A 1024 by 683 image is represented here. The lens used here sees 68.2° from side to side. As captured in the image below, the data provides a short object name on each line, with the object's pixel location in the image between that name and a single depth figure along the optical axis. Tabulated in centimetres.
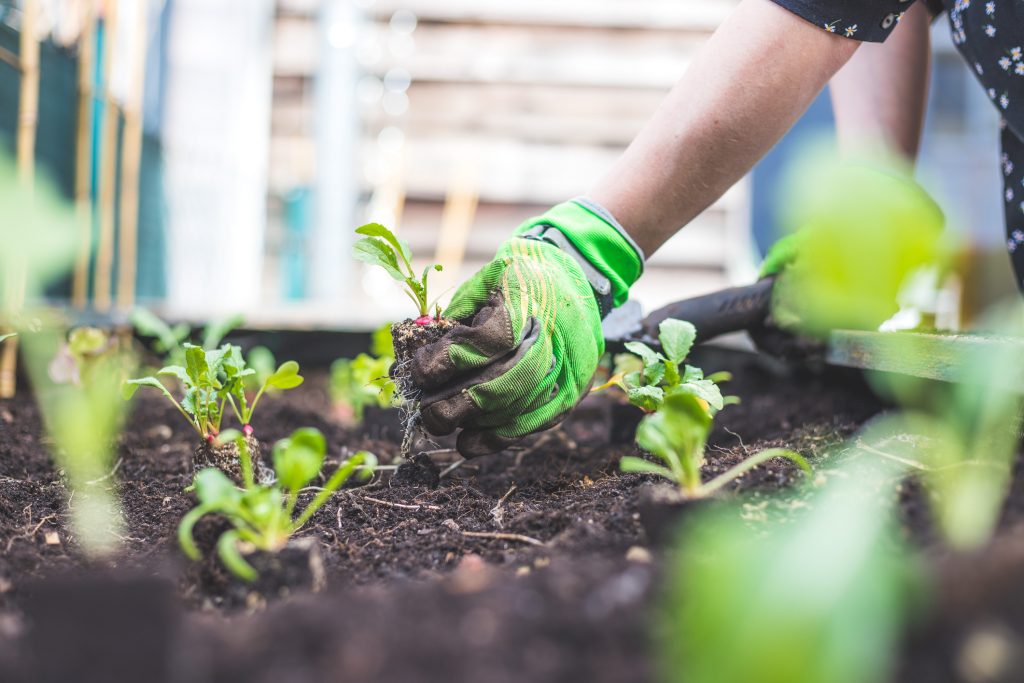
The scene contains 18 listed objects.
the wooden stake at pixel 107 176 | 232
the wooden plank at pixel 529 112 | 398
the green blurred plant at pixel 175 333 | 136
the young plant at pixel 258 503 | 66
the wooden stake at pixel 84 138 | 211
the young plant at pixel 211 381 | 102
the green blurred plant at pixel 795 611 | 37
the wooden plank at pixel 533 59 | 399
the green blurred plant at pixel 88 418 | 62
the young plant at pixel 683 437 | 70
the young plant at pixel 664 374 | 101
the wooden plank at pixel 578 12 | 397
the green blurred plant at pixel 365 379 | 139
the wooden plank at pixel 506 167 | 391
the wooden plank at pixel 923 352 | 85
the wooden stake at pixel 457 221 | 381
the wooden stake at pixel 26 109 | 167
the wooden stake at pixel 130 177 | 260
